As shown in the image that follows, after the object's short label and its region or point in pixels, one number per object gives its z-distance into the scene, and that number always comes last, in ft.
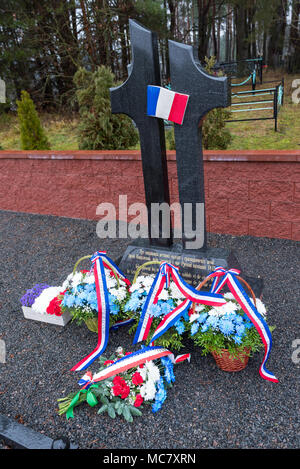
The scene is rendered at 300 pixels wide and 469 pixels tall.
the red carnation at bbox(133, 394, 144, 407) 8.04
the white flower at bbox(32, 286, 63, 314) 10.98
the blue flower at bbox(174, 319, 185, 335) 8.91
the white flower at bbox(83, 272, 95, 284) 10.33
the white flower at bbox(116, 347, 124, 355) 9.39
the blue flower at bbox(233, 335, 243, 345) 8.04
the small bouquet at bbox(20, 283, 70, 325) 10.94
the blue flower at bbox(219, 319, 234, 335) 8.07
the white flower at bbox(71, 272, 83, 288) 10.43
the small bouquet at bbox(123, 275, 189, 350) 9.12
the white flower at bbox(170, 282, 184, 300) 9.48
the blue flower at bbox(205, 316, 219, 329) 8.27
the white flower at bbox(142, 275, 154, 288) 10.08
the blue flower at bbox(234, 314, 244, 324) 8.25
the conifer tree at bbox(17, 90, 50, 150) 22.29
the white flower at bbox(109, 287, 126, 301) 10.17
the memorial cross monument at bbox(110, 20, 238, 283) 9.33
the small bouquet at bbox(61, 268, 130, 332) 10.02
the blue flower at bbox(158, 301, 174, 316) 9.22
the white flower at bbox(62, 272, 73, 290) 10.62
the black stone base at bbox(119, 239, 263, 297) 10.76
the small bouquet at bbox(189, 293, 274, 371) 8.19
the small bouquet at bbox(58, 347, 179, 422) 7.96
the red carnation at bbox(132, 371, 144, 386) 8.21
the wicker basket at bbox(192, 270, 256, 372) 8.48
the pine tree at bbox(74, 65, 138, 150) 19.50
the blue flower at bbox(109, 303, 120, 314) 10.12
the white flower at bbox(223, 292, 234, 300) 8.96
